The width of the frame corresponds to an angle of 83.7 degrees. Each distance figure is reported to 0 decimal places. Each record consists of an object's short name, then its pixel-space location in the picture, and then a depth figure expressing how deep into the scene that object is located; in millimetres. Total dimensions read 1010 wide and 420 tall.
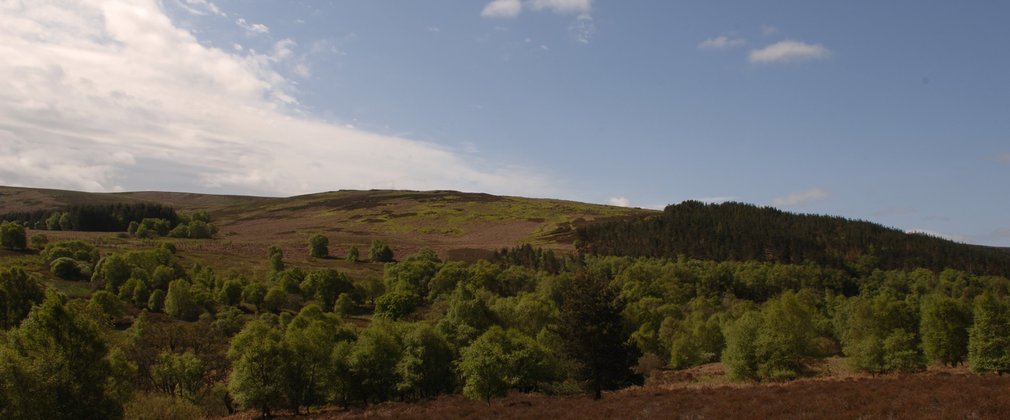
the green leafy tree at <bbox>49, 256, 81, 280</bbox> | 111312
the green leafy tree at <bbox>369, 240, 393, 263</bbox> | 178625
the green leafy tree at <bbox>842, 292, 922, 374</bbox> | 60500
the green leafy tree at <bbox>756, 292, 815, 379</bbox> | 57375
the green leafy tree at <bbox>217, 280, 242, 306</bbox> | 108062
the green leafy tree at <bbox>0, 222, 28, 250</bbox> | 132875
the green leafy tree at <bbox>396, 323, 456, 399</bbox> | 54469
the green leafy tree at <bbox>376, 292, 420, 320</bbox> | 103938
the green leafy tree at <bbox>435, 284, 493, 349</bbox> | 65938
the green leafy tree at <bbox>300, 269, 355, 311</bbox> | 117312
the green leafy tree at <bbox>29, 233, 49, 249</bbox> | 140638
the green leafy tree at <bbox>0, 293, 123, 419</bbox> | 32250
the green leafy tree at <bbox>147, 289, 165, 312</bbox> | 100188
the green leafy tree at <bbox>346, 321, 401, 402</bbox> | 54084
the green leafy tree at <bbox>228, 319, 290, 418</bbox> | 48812
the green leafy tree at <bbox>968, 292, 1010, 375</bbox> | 55062
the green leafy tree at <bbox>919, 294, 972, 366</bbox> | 65812
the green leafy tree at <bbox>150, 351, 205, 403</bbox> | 56656
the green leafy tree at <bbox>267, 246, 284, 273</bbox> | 137238
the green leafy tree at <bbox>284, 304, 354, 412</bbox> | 51906
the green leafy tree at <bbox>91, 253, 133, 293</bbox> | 107688
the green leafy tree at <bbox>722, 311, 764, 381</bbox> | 59062
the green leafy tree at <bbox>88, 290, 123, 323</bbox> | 86250
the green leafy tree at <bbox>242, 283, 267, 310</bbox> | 105938
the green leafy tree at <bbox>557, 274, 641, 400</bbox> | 41062
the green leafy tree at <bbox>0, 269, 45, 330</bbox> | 73812
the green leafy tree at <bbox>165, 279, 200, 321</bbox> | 96188
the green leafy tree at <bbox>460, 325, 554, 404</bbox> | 48594
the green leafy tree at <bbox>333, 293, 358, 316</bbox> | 108381
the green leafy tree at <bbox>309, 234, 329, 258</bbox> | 179500
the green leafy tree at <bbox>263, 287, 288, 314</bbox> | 105625
